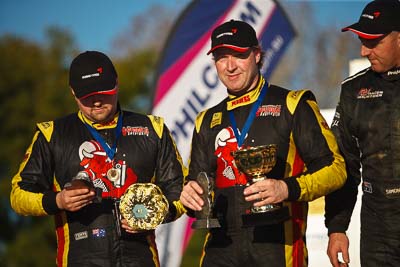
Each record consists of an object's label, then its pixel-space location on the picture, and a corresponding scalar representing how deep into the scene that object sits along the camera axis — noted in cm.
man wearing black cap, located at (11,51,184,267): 1082
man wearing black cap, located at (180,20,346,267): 1015
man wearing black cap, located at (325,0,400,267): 1059
